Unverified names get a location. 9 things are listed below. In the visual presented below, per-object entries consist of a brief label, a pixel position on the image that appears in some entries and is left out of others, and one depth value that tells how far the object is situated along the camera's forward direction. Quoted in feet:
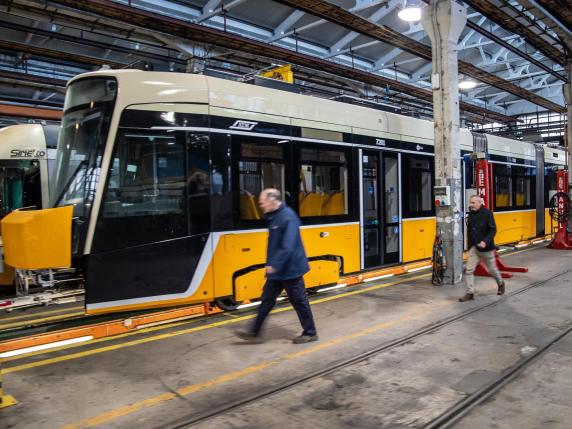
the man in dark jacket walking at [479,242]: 25.08
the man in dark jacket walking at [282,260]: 17.60
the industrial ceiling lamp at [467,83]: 48.73
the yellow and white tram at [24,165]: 33.12
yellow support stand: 13.45
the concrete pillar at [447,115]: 29.89
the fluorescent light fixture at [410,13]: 32.35
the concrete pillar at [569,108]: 49.99
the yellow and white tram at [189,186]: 18.84
